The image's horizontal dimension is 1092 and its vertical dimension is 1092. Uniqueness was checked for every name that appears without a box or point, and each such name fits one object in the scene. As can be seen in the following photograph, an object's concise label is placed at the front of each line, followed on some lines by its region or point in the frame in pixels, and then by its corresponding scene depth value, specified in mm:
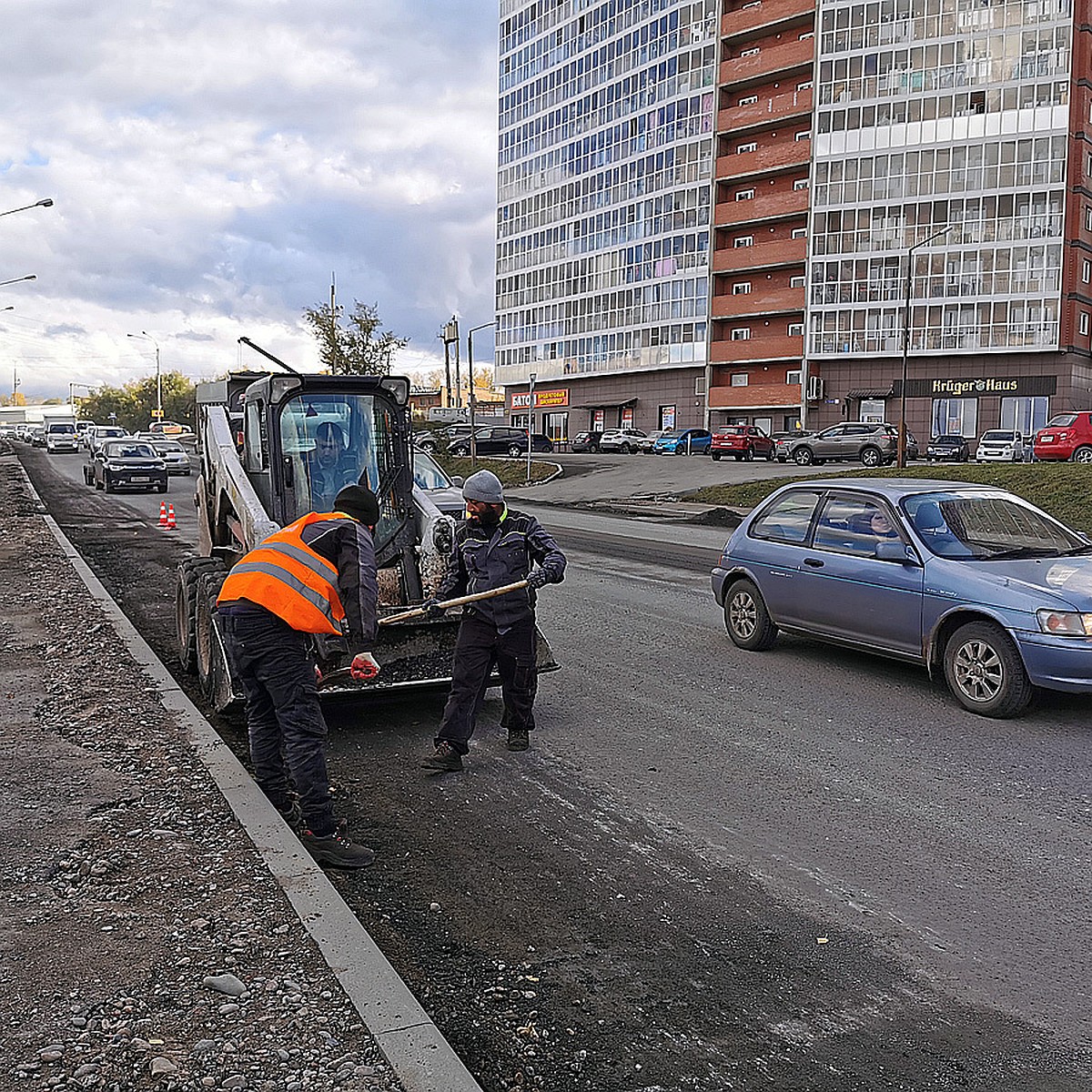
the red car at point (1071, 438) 35281
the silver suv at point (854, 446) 43062
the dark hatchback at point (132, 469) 34344
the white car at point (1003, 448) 47916
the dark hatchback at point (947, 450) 51156
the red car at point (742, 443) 50094
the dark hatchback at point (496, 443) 55750
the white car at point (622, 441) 65188
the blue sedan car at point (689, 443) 58969
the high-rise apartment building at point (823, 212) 59750
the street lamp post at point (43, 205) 34750
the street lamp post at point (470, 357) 50656
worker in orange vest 5176
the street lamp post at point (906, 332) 38809
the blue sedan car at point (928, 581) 7395
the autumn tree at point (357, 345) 57094
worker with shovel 6500
